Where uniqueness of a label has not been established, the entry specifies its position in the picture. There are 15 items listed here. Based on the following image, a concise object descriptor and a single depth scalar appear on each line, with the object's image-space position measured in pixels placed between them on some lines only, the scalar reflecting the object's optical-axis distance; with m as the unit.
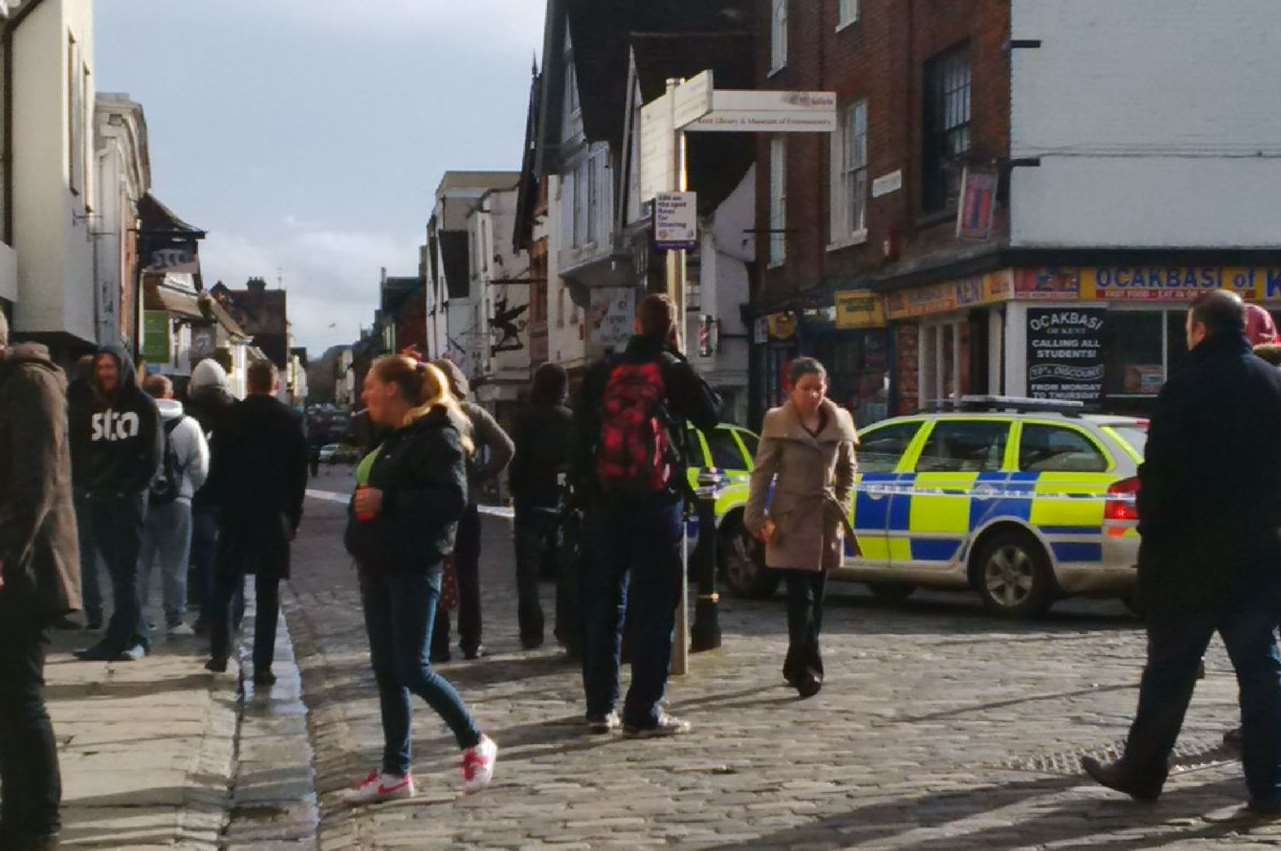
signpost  12.86
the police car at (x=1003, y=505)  15.18
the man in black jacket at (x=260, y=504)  11.77
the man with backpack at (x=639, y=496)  9.44
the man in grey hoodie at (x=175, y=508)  13.80
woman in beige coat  10.86
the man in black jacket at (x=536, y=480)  13.37
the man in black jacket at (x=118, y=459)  12.58
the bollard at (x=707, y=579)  12.48
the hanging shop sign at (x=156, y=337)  54.56
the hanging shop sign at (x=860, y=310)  27.62
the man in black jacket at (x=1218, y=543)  7.47
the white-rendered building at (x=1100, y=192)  23.23
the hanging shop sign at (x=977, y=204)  23.14
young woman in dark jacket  7.93
